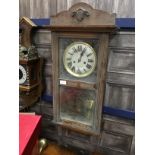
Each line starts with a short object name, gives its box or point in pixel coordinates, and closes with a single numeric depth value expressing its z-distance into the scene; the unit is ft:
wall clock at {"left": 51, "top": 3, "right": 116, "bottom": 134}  4.94
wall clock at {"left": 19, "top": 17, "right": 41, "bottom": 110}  5.92
